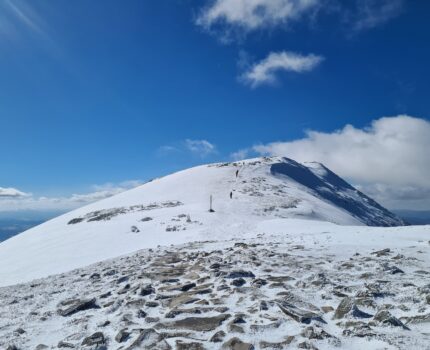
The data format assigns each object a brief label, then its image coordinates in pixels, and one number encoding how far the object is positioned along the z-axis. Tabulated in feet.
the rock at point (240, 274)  44.53
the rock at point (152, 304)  36.86
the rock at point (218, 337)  27.58
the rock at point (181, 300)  36.40
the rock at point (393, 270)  43.21
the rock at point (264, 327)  28.81
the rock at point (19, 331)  33.40
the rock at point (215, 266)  49.64
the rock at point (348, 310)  30.12
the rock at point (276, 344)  26.03
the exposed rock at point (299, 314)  30.01
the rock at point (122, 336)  29.17
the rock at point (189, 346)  26.71
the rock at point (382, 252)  54.45
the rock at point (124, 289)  43.13
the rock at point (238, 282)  41.11
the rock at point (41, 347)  29.48
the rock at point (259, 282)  40.49
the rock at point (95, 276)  53.99
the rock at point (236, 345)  26.11
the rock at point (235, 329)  28.86
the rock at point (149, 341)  27.17
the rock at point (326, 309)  31.95
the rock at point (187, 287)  41.42
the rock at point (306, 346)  25.23
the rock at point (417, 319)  28.17
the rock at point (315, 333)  26.66
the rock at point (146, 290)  40.77
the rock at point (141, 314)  34.14
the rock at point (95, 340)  28.86
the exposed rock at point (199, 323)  30.14
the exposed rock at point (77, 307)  38.45
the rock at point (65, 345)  29.06
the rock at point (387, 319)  27.67
